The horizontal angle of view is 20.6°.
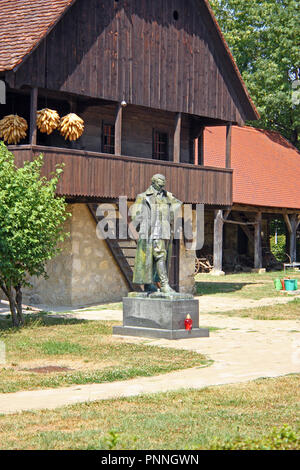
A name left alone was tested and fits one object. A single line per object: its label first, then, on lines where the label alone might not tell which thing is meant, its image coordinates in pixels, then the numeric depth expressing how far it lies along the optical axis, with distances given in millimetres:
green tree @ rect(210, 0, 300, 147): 43000
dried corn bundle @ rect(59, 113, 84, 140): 20031
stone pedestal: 14469
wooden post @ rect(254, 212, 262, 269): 35562
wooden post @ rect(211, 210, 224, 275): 32750
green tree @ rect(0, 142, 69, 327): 14898
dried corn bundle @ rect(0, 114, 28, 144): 19312
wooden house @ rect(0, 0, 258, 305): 19656
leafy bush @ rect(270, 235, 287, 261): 45562
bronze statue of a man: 14953
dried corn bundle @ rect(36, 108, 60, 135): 19438
